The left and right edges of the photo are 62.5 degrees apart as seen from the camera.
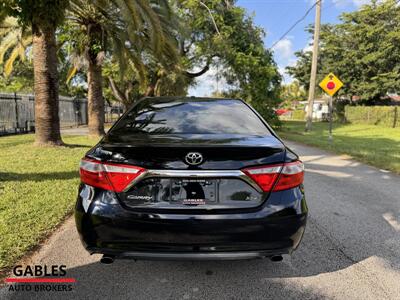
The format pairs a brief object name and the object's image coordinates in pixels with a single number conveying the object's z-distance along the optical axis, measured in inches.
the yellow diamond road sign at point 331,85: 524.7
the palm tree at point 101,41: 448.5
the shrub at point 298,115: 1995.3
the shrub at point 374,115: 1056.8
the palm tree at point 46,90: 386.6
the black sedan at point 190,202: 93.2
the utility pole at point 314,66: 759.1
